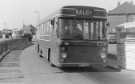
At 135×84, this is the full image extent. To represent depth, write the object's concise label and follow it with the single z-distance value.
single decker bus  12.79
